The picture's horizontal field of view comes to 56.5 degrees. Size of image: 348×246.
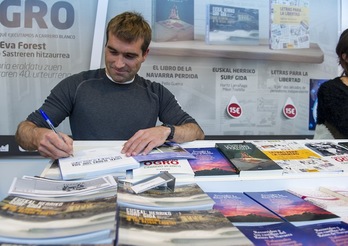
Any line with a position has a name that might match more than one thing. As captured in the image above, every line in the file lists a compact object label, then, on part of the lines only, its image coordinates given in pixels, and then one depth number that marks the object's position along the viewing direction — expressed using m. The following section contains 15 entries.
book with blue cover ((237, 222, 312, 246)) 0.51
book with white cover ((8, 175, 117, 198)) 0.61
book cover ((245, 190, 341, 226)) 0.61
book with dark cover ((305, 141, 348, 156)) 1.06
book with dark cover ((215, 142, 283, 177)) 0.86
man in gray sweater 1.42
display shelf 2.07
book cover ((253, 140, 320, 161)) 1.00
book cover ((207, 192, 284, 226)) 0.59
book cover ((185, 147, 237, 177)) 0.85
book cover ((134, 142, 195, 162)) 0.91
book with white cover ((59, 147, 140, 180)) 0.79
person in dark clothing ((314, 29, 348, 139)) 1.47
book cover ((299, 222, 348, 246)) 0.53
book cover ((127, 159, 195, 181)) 0.81
